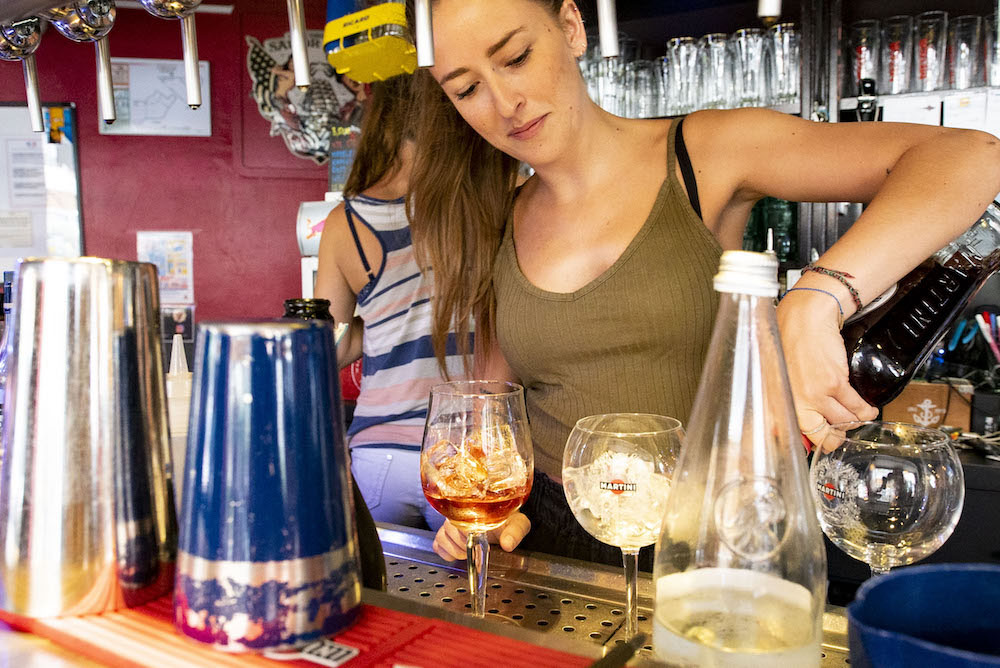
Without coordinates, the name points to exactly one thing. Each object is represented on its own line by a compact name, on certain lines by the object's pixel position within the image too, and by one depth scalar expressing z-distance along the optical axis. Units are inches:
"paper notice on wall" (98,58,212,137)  158.4
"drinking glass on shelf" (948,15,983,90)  104.5
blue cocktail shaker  21.8
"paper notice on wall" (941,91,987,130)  104.1
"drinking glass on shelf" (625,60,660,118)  118.8
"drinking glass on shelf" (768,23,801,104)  110.8
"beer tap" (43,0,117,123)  35.7
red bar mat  22.2
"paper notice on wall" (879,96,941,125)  106.4
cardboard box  101.9
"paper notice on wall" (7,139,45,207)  159.2
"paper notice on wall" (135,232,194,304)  161.8
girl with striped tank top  66.0
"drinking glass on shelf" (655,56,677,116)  116.6
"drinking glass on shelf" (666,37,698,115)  114.3
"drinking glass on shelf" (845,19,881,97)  109.5
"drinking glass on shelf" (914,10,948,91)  106.1
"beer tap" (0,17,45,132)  39.8
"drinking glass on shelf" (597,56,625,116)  119.3
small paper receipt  22.2
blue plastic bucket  17.7
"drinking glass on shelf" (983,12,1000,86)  103.0
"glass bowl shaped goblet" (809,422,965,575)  28.0
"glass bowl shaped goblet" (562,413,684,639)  28.2
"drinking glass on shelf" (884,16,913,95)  108.6
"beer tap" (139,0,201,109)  31.1
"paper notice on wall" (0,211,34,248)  159.9
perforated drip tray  30.2
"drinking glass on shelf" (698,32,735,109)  112.3
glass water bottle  21.6
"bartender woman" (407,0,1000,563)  41.8
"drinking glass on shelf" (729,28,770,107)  111.7
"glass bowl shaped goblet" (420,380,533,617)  30.3
